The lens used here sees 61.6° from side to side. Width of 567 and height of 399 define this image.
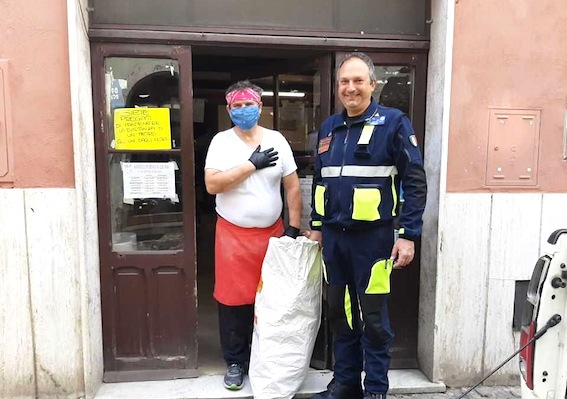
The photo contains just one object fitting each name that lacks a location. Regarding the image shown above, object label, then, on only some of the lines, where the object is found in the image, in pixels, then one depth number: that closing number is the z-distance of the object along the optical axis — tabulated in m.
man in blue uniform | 2.55
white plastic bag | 2.84
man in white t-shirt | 2.91
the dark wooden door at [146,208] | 3.04
